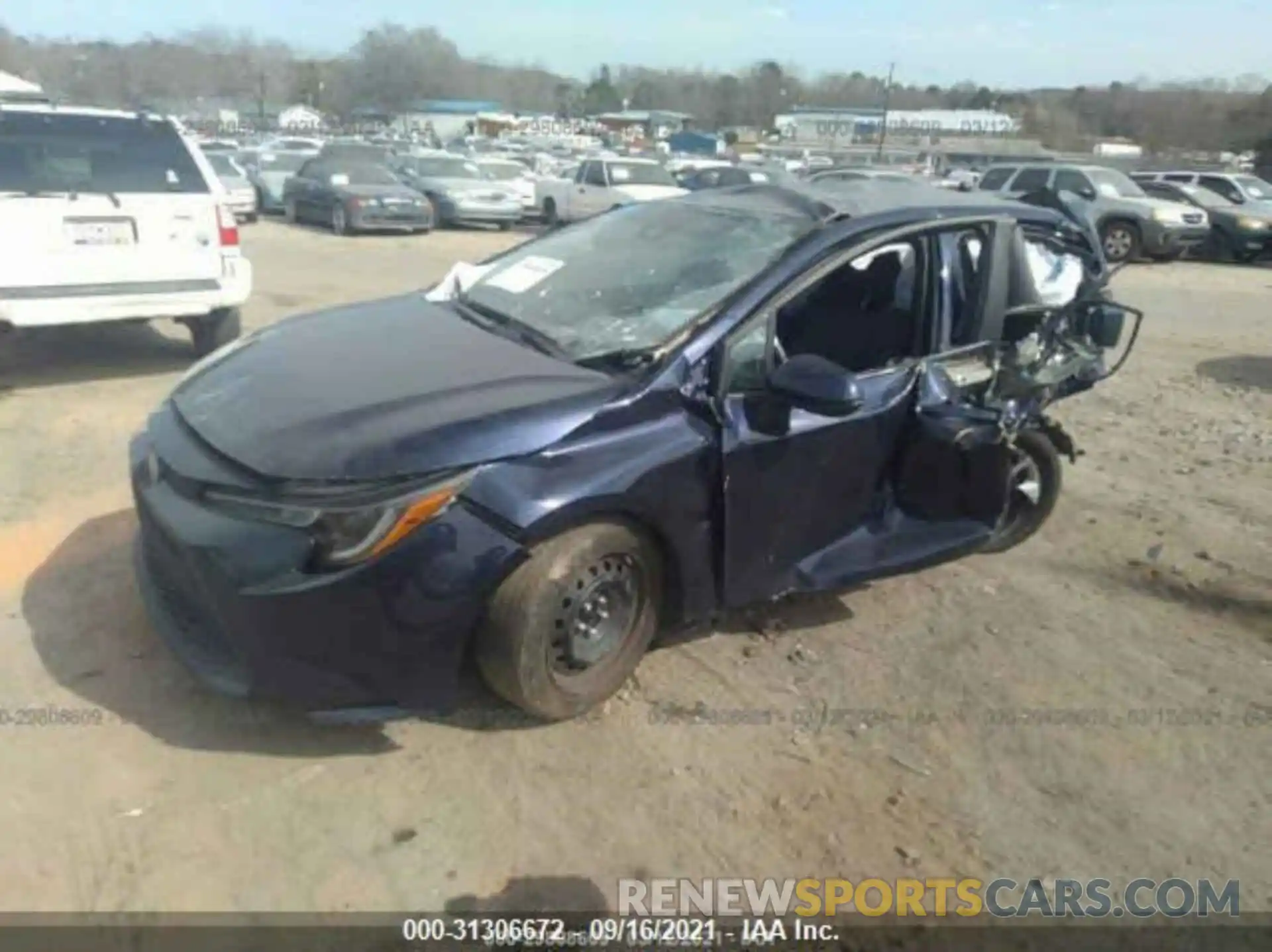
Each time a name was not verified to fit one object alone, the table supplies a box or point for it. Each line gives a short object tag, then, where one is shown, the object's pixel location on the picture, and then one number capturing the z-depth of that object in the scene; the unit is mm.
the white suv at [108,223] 5785
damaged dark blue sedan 2648
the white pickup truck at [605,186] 19409
